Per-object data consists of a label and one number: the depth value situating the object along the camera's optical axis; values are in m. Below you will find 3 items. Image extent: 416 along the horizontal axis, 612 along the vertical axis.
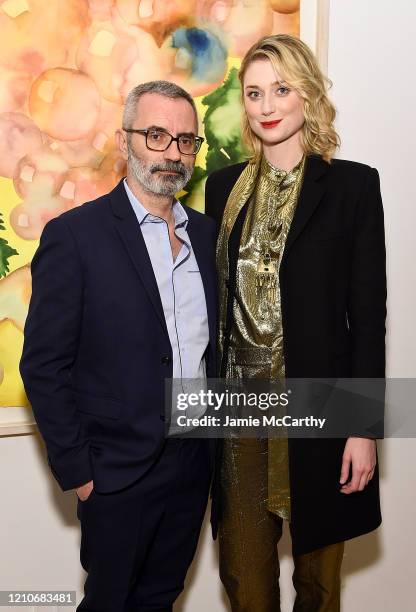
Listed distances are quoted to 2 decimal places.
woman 2.17
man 1.98
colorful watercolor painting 2.45
